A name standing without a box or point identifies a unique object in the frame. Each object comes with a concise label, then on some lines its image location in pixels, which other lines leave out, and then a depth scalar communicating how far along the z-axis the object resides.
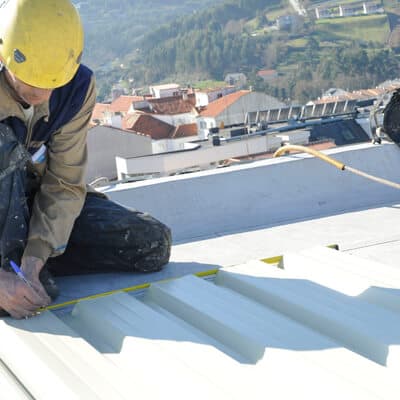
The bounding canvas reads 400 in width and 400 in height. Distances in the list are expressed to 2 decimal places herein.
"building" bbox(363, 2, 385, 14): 103.94
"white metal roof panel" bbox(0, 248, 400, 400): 1.97
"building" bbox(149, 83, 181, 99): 77.75
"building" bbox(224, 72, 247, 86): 88.11
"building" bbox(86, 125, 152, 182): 39.62
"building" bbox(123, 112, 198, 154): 54.50
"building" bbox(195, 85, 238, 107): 67.06
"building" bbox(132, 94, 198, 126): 61.06
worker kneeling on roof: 2.55
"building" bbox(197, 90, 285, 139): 56.44
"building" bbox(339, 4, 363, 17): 107.04
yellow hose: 4.21
